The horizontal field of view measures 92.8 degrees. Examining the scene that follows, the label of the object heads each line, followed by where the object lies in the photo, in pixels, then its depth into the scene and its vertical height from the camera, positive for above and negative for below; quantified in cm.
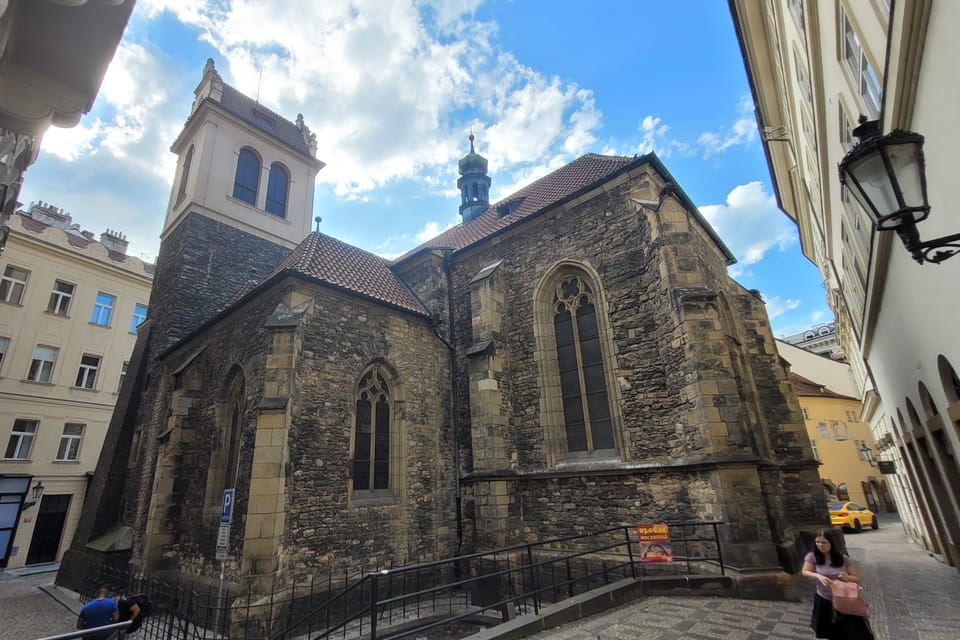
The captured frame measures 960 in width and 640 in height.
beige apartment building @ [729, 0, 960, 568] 273 +262
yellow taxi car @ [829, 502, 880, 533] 2078 -202
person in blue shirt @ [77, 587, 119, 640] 615 -137
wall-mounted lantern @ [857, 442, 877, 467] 2978 +100
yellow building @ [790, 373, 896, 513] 2891 +130
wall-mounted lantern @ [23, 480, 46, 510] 1841 +66
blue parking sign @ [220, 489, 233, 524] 792 -13
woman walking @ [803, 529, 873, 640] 390 -97
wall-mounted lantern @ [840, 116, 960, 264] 251 +154
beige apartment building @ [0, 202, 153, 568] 1833 +567
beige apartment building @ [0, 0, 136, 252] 283 +277
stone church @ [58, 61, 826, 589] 888 +184
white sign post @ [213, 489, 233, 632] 763 -44
